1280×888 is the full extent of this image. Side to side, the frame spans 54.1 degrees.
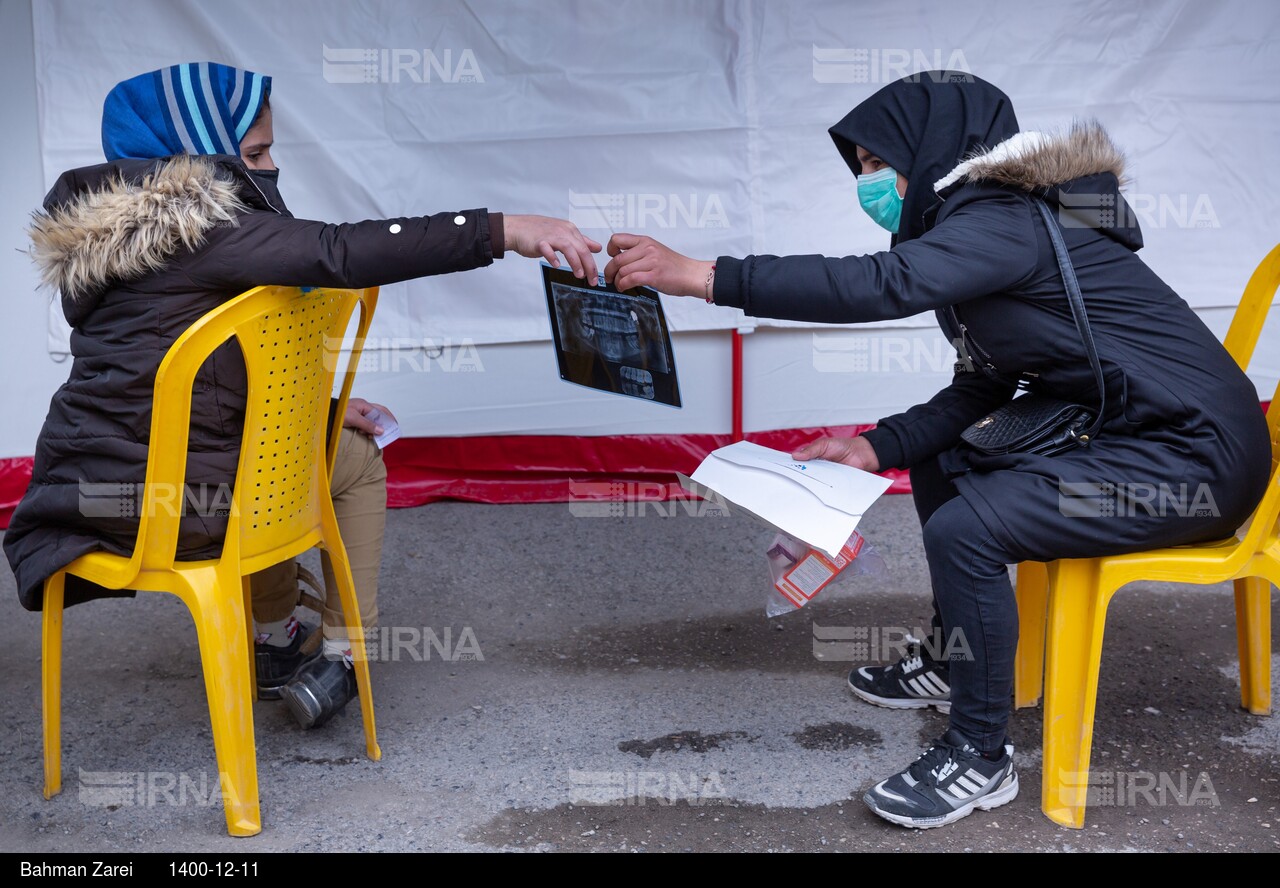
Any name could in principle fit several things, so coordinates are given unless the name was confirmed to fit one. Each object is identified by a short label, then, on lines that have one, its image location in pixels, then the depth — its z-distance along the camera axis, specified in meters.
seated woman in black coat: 2.33
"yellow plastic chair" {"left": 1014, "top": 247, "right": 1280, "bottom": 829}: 2.39
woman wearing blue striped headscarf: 2.30
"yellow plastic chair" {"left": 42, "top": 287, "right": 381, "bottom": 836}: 2.26
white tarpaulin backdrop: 4.06
